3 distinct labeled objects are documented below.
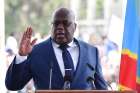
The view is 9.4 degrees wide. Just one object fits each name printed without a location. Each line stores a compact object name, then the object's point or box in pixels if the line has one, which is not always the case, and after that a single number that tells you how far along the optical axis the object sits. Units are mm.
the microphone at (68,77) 6110
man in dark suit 6116
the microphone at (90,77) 6293
